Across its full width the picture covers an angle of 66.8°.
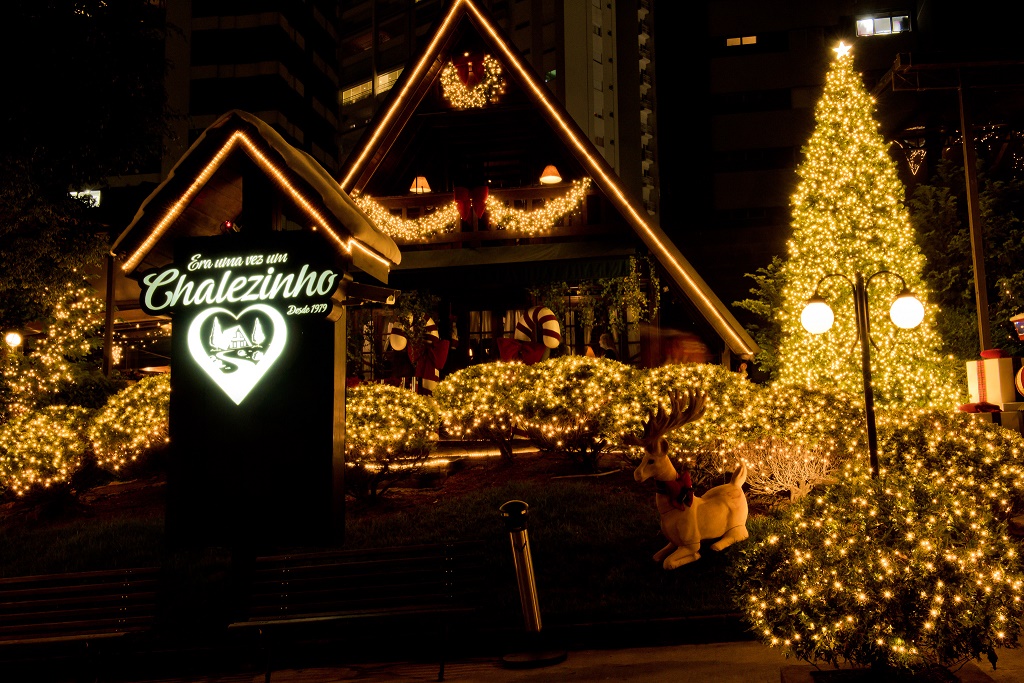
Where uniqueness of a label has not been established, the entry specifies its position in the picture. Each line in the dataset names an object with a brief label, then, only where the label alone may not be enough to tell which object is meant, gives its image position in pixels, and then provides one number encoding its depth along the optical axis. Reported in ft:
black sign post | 25.52
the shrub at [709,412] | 35.01
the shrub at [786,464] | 34.19
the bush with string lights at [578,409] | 37.22
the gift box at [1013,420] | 46.09
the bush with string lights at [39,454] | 37.14
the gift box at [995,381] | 45.80
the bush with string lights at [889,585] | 16.53
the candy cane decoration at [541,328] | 48.21
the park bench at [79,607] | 22.65
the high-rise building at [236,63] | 180.86
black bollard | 22.80
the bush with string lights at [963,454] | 30.99
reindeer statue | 26.14
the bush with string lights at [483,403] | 38.86
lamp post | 27.91
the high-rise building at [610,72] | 129.80
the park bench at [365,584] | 23.22
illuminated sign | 25.49
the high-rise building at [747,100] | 97.91
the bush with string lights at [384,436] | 34.73
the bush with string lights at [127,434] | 37.88
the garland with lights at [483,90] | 52.26
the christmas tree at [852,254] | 53.78
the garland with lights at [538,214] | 50.52
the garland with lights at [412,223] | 52.37
